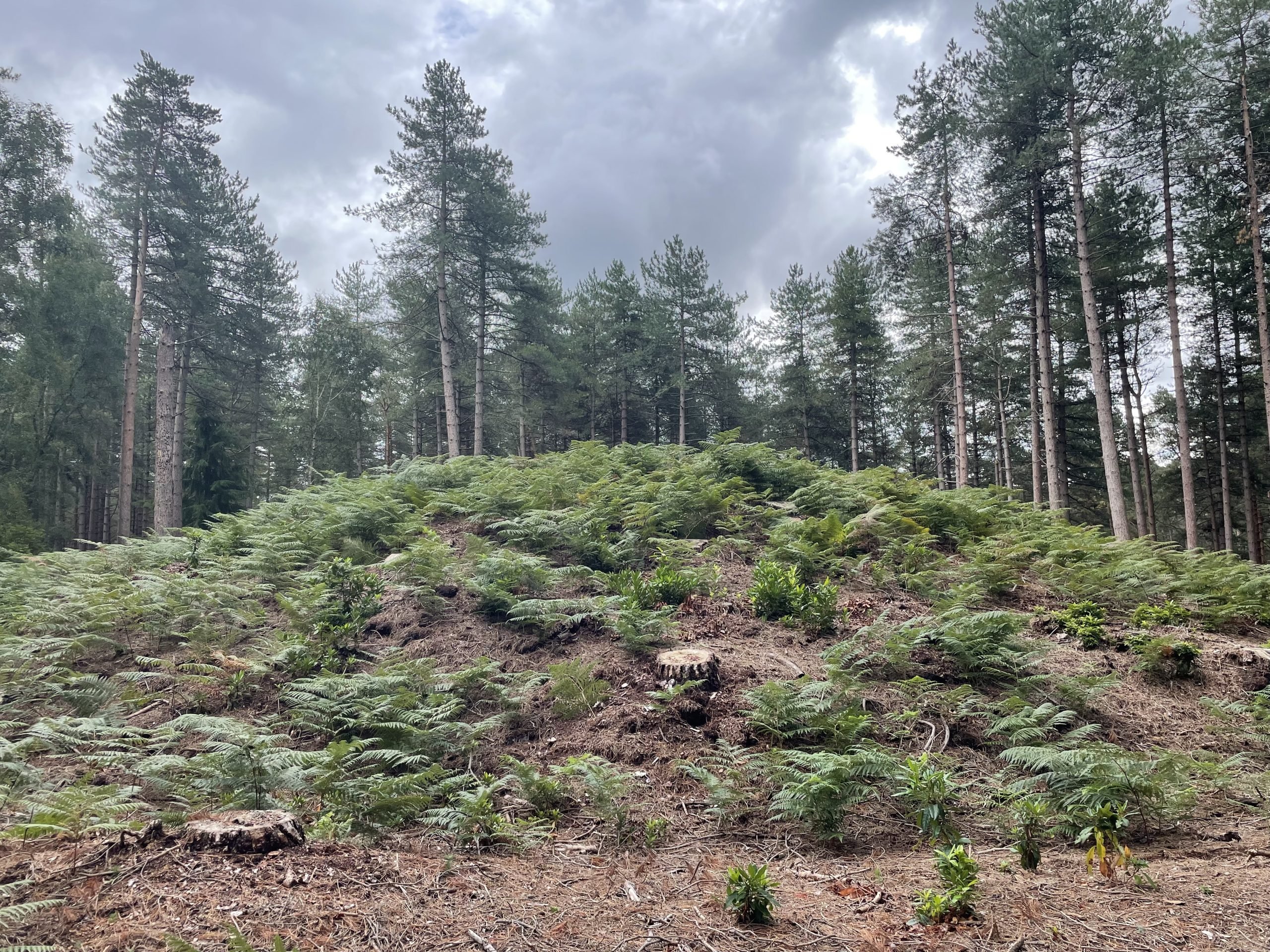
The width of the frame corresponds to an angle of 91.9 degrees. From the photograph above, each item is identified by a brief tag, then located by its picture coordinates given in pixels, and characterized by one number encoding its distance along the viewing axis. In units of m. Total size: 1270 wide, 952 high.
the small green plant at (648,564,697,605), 7.23
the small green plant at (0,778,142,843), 2.95
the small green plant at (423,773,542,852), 3.84
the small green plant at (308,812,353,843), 3.56
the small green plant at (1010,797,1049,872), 3.40
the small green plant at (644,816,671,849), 4.02
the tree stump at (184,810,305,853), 3.07
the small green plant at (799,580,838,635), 6.67
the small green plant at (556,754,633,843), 4.09
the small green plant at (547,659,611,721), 5.50
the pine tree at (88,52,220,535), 18.00
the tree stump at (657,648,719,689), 5.61
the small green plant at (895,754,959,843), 3.85
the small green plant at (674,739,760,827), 4.21
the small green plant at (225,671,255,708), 5.57
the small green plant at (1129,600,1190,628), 6.98
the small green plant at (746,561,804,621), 7.05
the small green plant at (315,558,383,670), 6.37
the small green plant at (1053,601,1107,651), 6.61
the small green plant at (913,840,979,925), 2.88
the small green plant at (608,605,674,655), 6.14
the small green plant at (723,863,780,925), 2.96
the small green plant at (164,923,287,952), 2.14
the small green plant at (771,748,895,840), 3.90
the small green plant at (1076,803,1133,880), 3.23
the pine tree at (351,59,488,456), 19.45
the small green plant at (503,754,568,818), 4.37
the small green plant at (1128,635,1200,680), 5.96
